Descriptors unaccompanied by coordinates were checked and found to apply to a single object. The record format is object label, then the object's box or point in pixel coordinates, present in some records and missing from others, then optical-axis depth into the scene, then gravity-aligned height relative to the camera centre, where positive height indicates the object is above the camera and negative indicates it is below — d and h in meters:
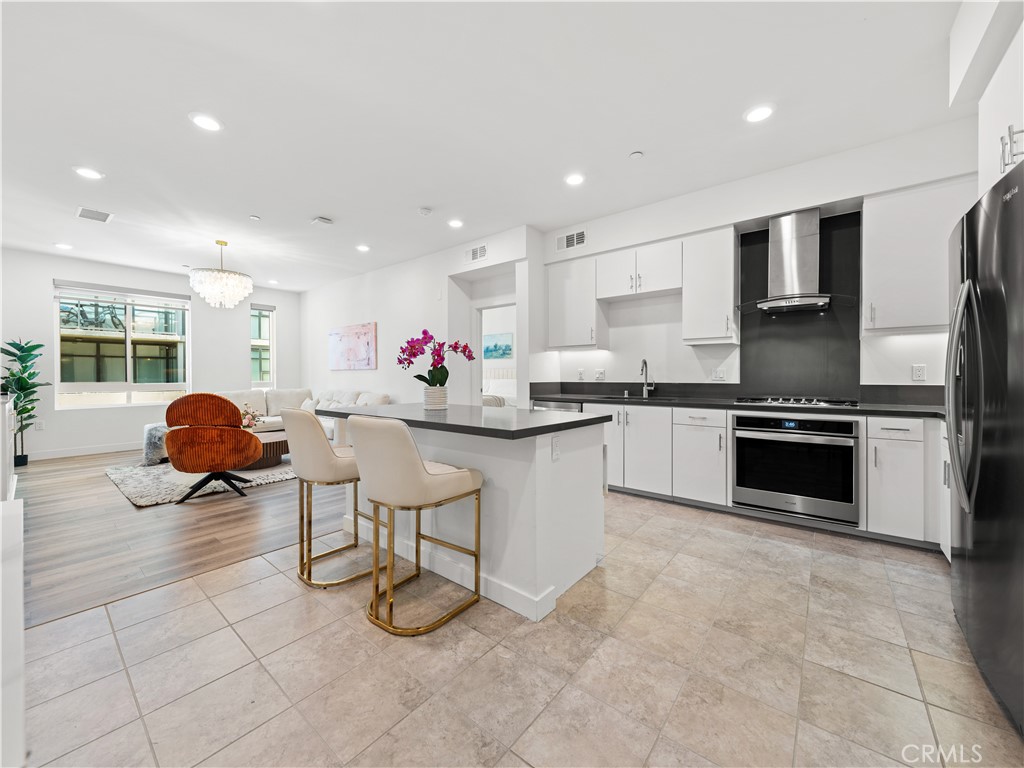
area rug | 3.96 -1.05
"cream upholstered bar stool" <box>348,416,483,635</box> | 1.81 -0.44
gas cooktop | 3.29 -0.19
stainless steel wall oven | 2.98 -0.65
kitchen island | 2.03 -0.63
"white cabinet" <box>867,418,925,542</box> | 2.78 -0.68
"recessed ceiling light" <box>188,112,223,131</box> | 2.74 +1.71
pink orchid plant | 2.75 +0.18
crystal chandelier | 5.23 +1.20
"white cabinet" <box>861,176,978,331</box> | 2.87 +0.88
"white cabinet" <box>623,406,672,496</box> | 3.77 -0.63
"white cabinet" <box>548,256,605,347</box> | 4.59 +0.81
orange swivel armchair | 3.83 -0.51
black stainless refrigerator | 1.36 -0.19
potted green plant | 5.10 -0.02
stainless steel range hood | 3.38 +0.93
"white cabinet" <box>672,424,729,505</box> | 3.48 -0.71
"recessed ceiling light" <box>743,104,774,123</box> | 2.70 +1.71
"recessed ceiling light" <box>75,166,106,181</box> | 3.44 +1.71
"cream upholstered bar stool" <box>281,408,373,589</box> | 2.27 -0.44
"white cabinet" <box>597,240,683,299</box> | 4.05 +1.08
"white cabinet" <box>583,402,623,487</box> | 4.04 -0.62
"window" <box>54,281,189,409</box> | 6.03 +0.55
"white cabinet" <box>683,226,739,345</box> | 3.76 +0.81
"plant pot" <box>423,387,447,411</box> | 2.80 -0.12
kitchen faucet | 4.41 +0.06
